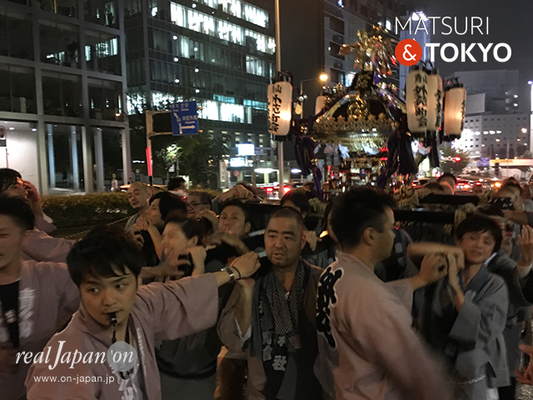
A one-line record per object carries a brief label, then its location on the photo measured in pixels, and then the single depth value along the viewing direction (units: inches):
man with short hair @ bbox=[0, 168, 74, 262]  100.8
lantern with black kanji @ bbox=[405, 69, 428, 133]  274.7
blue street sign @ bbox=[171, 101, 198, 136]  481.1
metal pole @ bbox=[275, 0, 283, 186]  549.0
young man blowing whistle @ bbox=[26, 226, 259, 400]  53.3
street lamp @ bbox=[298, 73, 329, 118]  372.8
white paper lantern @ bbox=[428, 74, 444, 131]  283.1
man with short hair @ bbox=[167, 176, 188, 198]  279.7
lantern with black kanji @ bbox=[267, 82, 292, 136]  335.0
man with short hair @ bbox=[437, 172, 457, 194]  270.2
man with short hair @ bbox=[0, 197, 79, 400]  77.7
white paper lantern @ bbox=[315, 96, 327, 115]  415.1
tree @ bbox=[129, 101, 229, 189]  780.6
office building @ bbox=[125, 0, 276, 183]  1499.8
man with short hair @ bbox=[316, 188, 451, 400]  60.9
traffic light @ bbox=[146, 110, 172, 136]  478.6
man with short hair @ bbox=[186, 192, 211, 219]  201.3
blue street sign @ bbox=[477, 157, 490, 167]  2082.9
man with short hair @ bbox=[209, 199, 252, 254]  130.2
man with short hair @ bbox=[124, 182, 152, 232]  180.2
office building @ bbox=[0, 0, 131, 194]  900.0
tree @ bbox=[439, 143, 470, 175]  2066.4
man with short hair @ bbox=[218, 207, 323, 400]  88.2
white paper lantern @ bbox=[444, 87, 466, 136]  311.4
